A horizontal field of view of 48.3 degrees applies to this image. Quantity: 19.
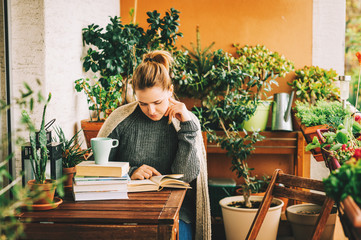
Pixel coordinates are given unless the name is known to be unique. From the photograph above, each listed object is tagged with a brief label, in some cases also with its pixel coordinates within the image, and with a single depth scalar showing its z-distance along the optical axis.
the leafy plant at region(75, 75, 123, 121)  3.26
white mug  1.93
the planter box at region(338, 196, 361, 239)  0.97
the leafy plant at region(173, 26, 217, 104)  3.85
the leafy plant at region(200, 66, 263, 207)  3.49
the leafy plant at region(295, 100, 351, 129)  2.30
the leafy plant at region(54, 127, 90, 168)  2.11
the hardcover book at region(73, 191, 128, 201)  1.87
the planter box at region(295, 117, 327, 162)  2.38
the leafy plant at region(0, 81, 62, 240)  0.99
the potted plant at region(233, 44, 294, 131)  3.88
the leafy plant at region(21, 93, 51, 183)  1.72
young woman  2.33
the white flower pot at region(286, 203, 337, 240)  3.29
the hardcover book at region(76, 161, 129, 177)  1.89
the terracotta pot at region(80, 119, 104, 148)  3.22
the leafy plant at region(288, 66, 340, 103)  3.88
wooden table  1.61
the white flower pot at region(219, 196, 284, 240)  3.15
